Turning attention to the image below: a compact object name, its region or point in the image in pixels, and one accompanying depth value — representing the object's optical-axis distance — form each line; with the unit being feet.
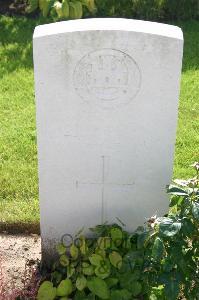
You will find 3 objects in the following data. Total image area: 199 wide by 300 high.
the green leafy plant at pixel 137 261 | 9.23
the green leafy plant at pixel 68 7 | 12.73
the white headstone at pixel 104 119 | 9.61
